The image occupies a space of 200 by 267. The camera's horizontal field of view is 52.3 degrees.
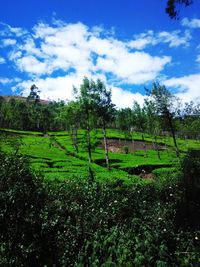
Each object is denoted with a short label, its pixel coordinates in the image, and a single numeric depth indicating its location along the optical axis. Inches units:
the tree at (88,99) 1509.0
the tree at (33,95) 4449.8
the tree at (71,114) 1762.7
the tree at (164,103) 1613.0
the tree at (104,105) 1505.7
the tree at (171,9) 358.8
